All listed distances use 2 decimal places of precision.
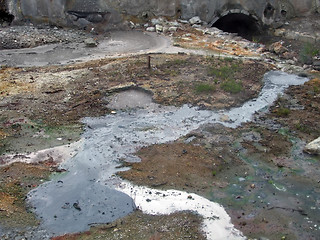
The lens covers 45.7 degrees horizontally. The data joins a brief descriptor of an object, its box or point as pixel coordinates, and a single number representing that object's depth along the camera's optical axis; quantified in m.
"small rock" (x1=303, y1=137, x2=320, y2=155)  11.47
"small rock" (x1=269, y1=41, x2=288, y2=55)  19.30
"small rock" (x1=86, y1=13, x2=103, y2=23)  22.64
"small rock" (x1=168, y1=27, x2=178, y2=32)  22.12
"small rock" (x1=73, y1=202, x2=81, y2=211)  9.34
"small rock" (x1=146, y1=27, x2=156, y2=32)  22.31
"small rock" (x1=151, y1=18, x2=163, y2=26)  22.77
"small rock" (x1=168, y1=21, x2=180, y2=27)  22.62
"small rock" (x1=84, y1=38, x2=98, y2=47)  19.98
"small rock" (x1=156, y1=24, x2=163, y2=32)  22.19
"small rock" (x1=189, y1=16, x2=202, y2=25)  22.97
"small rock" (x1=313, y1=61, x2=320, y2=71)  17.67
